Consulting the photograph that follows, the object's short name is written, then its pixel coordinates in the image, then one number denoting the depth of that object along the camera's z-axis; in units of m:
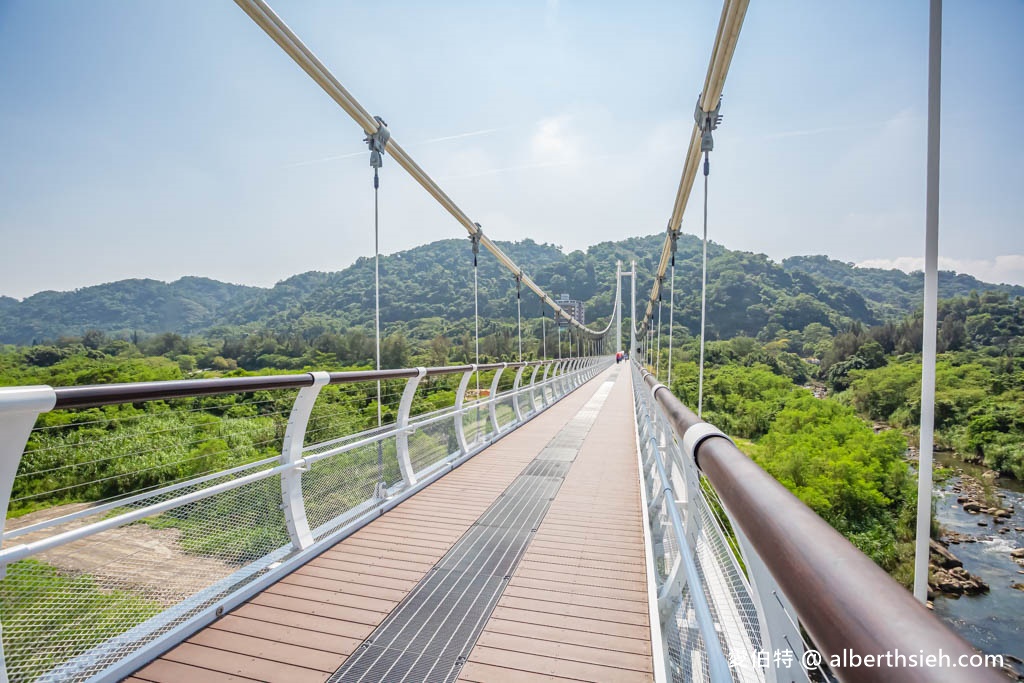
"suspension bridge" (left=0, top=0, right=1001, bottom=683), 0.57
